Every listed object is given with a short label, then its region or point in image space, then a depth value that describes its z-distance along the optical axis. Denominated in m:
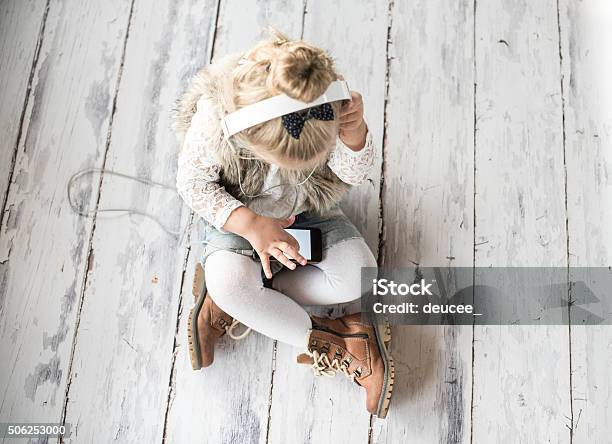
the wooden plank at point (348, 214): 1.05
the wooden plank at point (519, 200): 1.06
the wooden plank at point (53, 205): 1.06
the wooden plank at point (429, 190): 1.06
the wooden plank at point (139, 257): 1.05
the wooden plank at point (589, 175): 1.06
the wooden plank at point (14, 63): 1.16
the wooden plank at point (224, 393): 1.04
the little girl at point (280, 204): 0.74
